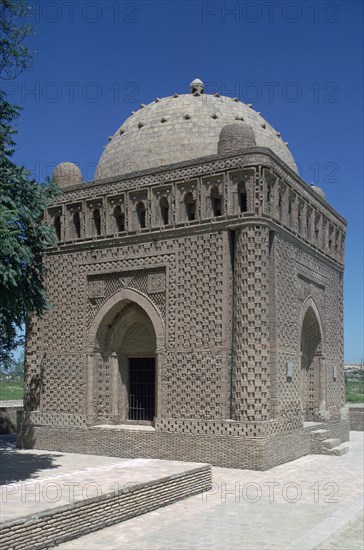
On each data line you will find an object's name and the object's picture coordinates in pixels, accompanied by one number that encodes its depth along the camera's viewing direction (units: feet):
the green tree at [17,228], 36.04
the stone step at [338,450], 54.90
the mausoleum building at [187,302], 47.57
